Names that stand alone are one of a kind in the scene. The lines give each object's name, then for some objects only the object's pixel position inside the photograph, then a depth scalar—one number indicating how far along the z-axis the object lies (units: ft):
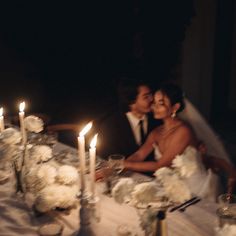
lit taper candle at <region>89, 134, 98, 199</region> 5.46
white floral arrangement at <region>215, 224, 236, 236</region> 4.69
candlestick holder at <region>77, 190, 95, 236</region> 5.59
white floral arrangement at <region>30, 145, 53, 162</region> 6.98
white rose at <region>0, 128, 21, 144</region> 7.26
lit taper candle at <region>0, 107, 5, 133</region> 7.65
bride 9.53
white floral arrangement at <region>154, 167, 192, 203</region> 5.58
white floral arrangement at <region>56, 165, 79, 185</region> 6.13
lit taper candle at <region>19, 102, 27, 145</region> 6.93
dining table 5.72
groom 11.00
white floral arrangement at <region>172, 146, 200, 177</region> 5.98
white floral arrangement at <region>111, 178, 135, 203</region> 5.80
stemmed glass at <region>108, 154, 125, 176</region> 7.08
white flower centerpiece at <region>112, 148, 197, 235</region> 5.21
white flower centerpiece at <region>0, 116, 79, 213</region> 5.95
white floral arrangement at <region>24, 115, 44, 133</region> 7.65
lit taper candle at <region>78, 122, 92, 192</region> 5.52
